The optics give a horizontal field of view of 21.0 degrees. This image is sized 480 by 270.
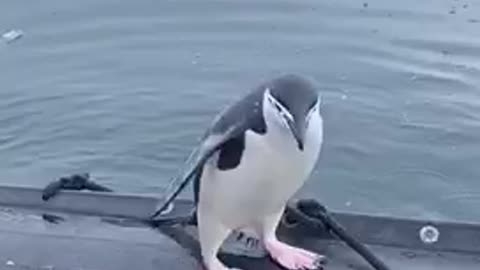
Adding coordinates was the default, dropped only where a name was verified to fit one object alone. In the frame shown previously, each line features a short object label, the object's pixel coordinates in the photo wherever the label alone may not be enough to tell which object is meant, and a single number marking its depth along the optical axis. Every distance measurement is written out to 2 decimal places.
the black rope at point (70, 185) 3.55
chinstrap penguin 2.83
